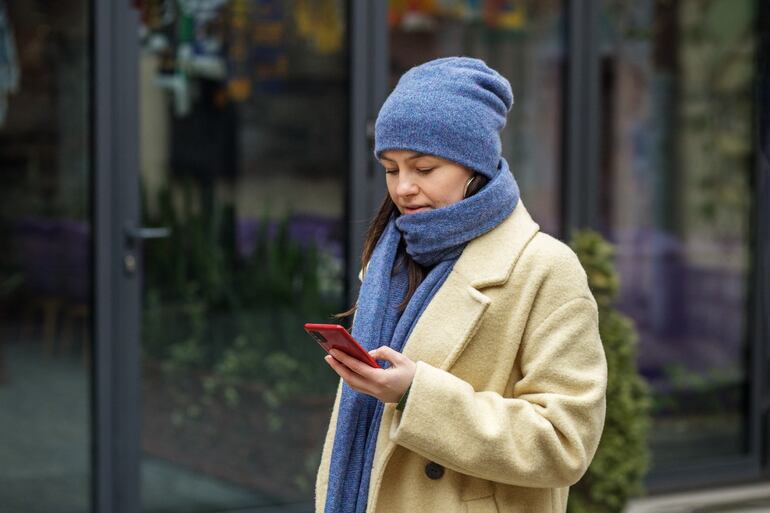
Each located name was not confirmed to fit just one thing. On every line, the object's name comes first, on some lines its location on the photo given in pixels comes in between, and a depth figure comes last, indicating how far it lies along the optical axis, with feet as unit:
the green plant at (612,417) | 24.51
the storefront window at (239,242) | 24.68
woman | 10.82
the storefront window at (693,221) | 32.68
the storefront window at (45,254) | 23.28
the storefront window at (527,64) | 28.69
